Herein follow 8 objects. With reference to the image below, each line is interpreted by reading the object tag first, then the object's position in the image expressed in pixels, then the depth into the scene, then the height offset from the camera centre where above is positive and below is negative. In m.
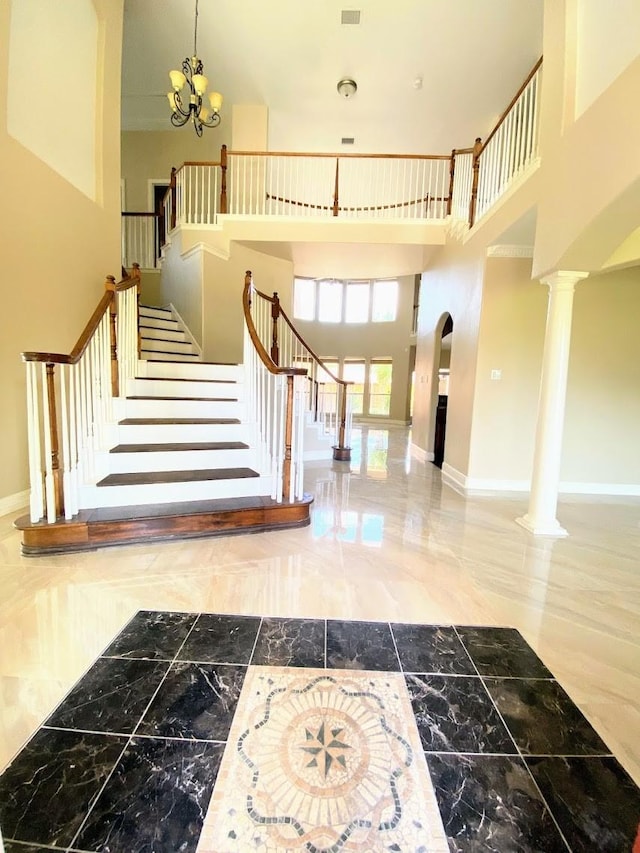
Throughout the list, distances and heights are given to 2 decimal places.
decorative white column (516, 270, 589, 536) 3.16 -0.15
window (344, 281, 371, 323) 12.48 +2.84
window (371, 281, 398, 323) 12.15 +2.83
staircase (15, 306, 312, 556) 2.53 -0.77
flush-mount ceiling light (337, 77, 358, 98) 5.61 +4.52
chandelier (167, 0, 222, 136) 3.71 +2.98
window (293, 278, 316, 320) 12.39 +2.86
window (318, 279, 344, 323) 12.49 +2.86
